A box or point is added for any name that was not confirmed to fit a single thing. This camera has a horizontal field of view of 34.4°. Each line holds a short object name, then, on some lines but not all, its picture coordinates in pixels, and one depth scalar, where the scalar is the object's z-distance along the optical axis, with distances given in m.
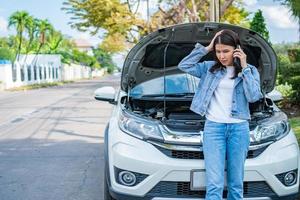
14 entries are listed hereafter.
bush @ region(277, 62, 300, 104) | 11.31
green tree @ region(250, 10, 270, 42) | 22.83
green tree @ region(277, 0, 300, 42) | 9.56
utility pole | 15.17
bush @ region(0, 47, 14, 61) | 55.50
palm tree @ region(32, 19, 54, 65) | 55.53
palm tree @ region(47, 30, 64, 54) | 72.28
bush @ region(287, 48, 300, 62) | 14.94
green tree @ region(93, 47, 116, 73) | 137.50
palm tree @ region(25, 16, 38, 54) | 50.11
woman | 3.64
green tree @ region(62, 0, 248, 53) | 28.75
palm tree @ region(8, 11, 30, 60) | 47.78
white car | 3.79
